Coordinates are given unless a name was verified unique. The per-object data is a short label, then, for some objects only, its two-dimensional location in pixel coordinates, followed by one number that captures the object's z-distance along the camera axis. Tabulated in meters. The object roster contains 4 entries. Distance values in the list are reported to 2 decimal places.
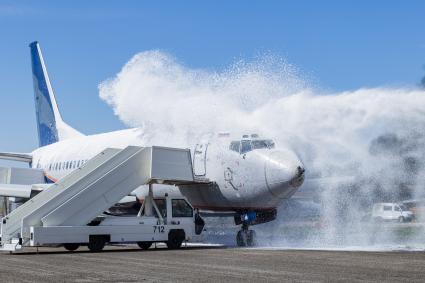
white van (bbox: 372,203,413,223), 70.05
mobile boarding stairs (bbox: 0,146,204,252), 24.39
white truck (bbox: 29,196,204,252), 24.09
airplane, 25.77
